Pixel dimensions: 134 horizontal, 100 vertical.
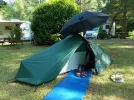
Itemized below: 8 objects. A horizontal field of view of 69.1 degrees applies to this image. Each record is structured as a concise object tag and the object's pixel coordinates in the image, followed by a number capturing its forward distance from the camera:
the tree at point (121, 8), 9.00
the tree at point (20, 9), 20.82
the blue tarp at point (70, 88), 2.05
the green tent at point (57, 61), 2.47
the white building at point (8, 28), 9.86
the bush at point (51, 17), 6.41
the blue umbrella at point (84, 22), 2.79
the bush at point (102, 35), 10.39
